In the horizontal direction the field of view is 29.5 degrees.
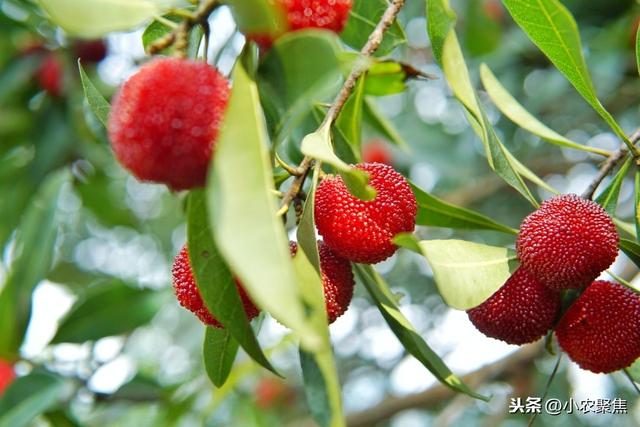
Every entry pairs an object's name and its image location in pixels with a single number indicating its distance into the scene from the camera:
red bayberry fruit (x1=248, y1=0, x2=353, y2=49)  0.28
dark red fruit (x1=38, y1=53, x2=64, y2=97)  0.66
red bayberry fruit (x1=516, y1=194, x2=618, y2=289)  0.31
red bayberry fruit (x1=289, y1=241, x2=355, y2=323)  0.30
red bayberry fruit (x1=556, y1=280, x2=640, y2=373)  0.32
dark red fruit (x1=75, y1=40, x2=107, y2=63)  0.70
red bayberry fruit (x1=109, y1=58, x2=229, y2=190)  0.25
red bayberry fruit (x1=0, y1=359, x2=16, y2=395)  0.50
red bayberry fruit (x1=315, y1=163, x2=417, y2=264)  0.29
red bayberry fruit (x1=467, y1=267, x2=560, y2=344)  0.32
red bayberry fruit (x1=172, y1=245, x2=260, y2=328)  0.29
